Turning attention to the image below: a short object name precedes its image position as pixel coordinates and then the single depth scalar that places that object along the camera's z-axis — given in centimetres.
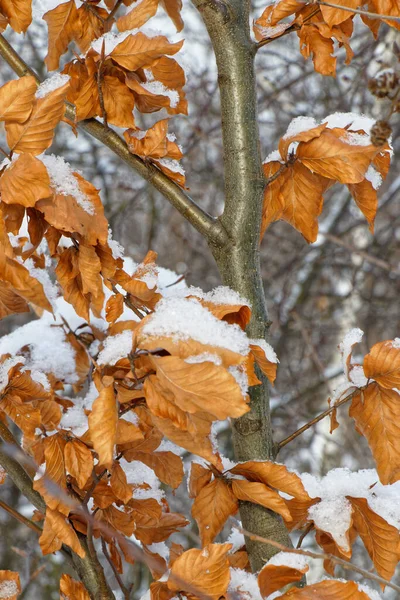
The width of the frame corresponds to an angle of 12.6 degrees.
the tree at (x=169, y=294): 135
